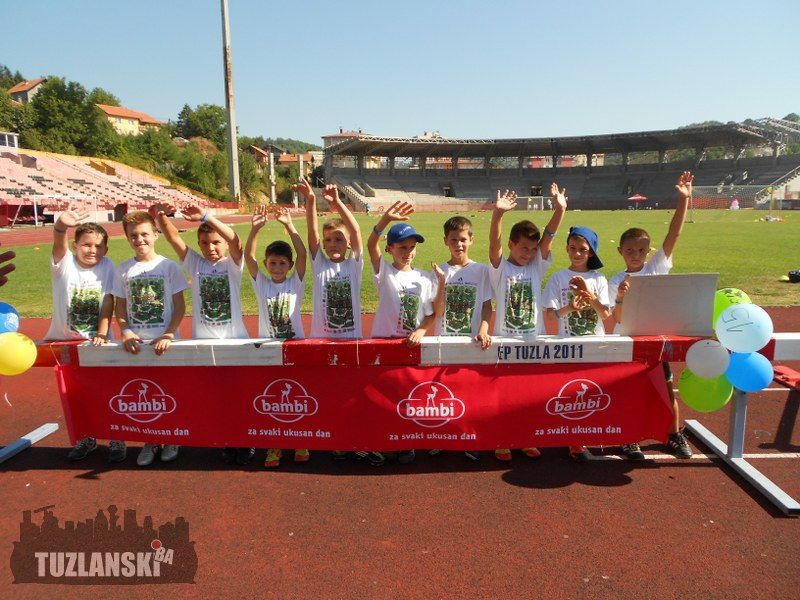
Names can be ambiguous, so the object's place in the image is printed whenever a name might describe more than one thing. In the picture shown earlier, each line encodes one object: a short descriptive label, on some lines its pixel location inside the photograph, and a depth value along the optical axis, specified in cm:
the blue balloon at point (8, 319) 403
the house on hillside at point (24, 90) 9731
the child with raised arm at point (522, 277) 407
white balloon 353
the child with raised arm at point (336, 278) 407
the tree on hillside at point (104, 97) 9319
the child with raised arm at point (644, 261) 406
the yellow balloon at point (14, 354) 359
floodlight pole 4191
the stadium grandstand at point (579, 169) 5966
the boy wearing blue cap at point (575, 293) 402
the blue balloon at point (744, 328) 345
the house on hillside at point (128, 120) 9394
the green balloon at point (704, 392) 378
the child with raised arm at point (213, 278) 409
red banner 373
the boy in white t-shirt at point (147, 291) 407
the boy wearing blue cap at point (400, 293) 401
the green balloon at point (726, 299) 411
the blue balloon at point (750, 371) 355
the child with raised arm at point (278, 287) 412
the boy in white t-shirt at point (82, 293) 408
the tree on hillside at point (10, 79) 10745
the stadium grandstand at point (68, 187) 3631
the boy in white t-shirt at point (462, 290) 404
